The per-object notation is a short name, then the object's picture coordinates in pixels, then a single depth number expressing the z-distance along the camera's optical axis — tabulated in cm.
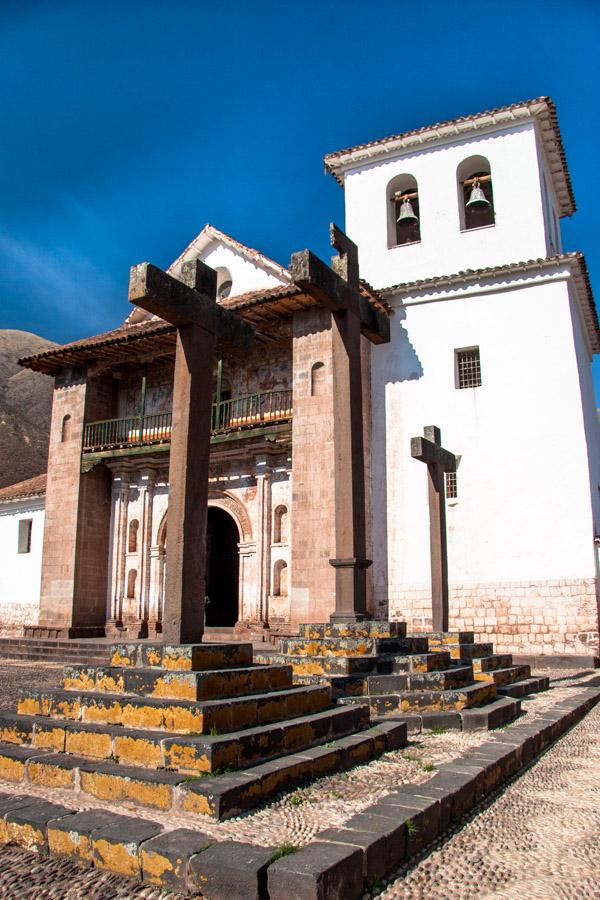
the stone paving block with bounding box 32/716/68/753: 412
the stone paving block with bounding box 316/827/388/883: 279
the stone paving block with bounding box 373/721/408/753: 493
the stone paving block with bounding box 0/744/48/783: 397
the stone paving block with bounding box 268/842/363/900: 249
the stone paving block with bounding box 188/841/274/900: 255
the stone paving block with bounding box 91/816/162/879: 285
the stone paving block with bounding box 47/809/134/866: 298
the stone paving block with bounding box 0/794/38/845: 325
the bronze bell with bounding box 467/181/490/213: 1425
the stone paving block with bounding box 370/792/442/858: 315
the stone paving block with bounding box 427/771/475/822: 363
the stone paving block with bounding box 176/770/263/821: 321
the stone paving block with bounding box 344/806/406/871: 297
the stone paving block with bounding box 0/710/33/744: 430
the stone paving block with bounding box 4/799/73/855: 313
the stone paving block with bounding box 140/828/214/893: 272
